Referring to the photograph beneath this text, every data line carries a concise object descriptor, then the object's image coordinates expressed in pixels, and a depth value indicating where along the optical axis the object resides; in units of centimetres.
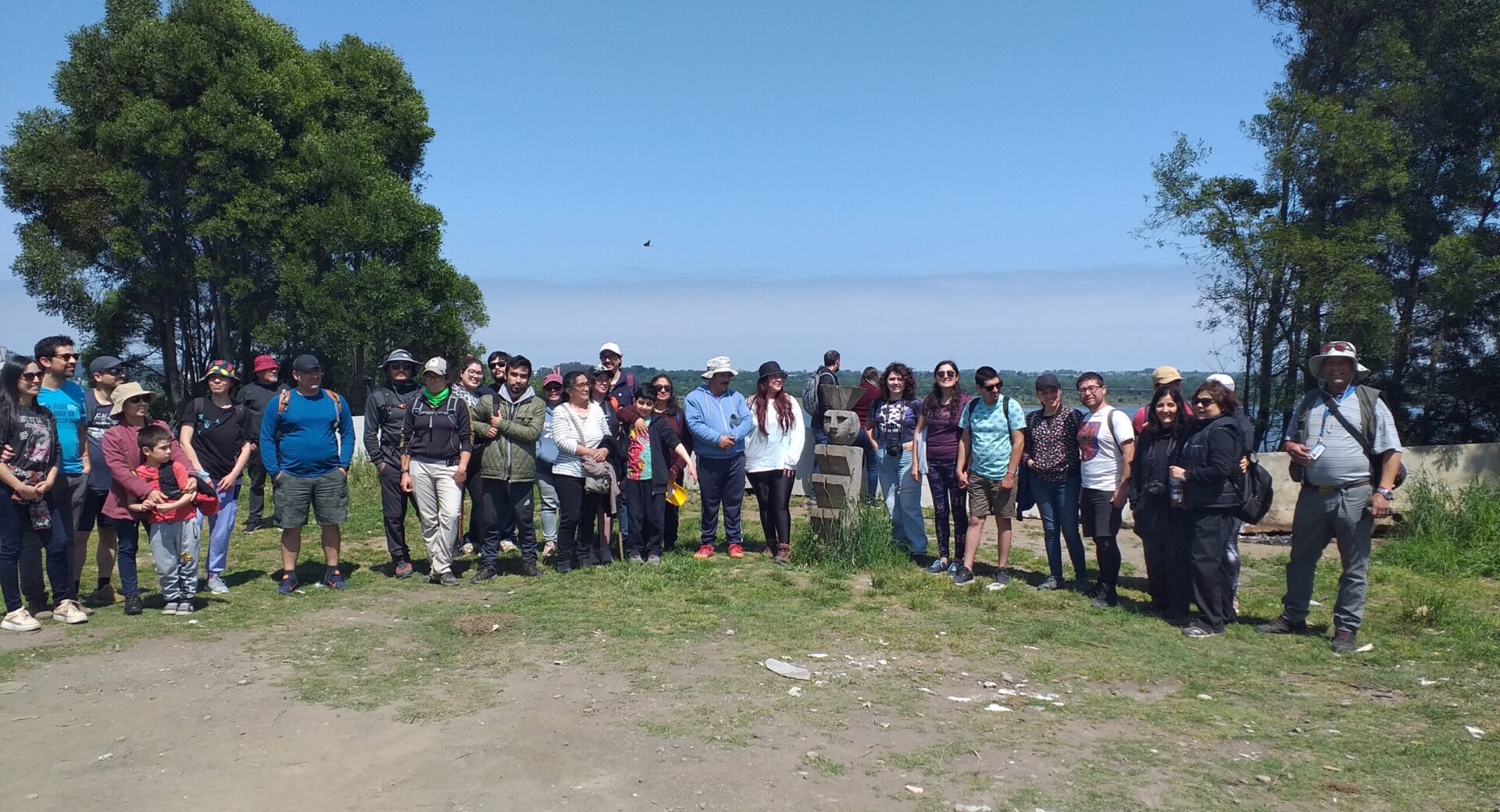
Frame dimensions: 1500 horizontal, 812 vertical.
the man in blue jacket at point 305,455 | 776
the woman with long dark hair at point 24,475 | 635
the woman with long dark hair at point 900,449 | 929
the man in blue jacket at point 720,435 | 895
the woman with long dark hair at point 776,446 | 910
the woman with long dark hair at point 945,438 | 853
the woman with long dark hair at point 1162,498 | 702
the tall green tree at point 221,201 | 2064
